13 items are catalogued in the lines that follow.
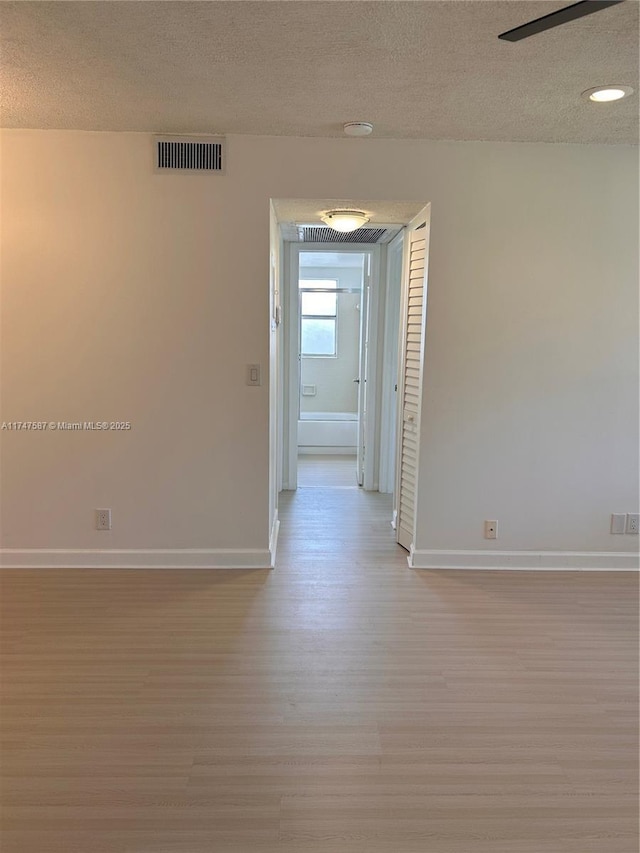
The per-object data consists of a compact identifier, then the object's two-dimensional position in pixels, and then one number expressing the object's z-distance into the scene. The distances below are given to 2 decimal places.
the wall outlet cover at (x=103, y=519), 3.38
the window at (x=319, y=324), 8.39
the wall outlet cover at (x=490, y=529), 3.46
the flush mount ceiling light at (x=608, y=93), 2.38
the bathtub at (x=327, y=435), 7.20
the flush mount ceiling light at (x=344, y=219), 3.37
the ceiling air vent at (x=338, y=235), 4.68
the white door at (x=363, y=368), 5.27
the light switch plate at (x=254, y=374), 3.28
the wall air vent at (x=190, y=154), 3.07
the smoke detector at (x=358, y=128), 2.84
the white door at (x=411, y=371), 3.43
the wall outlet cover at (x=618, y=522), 3.47
